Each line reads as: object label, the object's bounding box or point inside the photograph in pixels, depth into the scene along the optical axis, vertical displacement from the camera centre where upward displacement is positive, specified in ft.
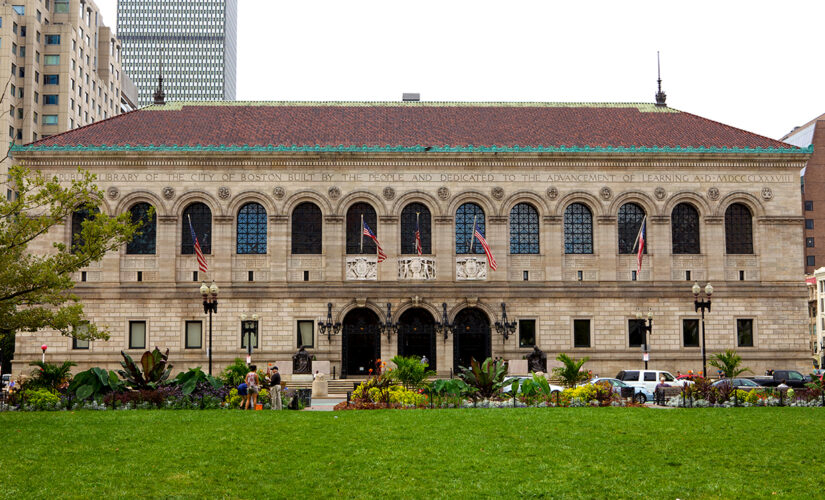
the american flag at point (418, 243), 158.22 +11.24
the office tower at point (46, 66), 313.12 +95.70
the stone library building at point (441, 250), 160.66 +10.22
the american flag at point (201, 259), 150.61 +7.87
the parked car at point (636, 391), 98.53 -12.37
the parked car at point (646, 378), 126.11 -12.35
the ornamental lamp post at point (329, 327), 159.63 -5.07
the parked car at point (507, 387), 118.01 -12.49
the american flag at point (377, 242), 154.04 +11.23
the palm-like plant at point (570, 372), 117.29 -10.33
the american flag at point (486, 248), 153.89 +9.91
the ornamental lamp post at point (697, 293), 128.47 +1.10
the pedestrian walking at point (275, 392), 94.68 -10.45
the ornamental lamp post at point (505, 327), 160.35 -5.13
